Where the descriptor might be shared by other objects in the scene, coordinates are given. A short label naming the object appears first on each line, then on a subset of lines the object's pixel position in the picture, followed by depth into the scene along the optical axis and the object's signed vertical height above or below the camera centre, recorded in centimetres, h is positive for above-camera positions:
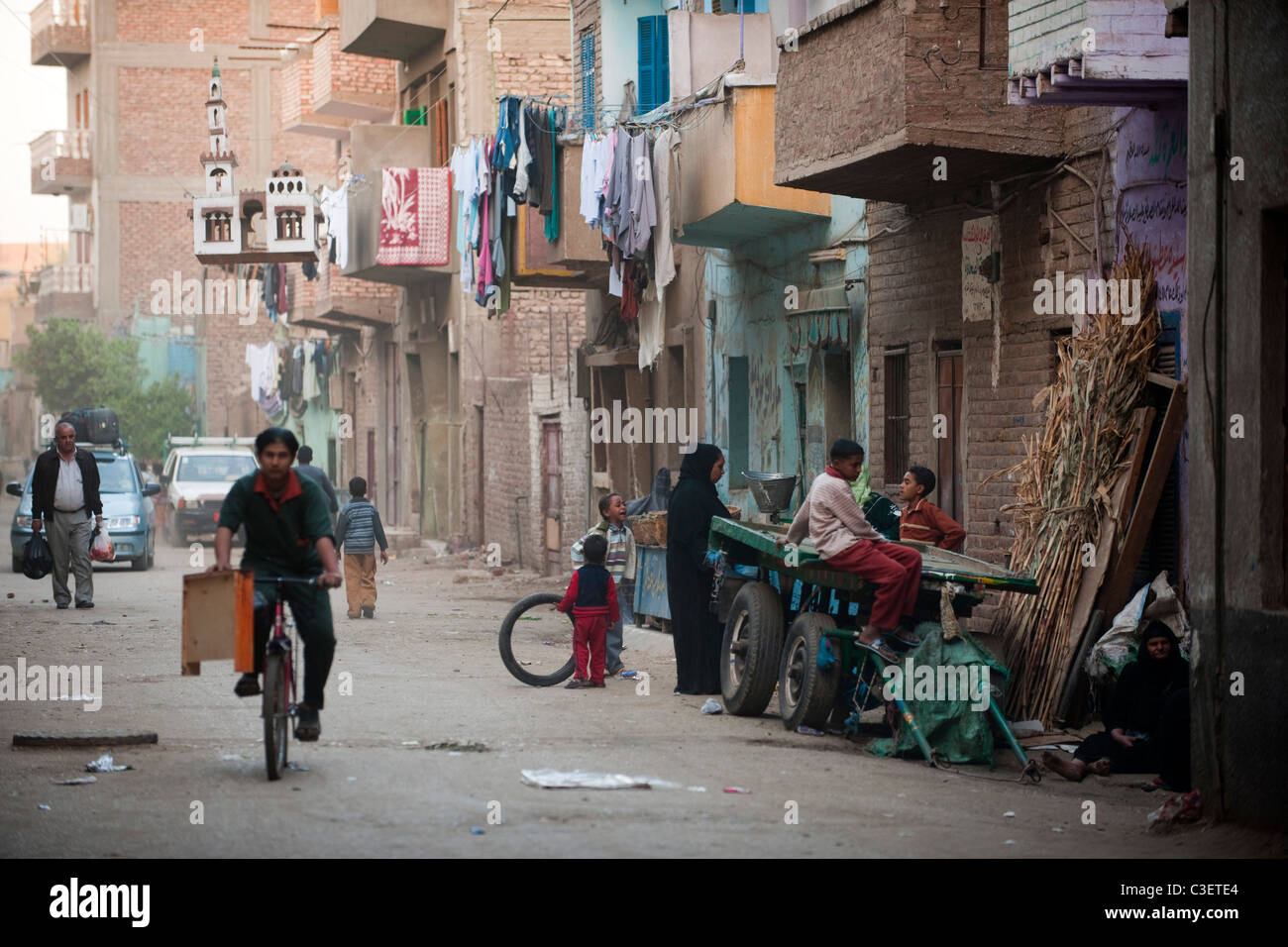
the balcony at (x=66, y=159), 6191 +963
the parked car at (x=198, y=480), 3428 -73
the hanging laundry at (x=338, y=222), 3384 +409
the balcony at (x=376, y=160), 3272 +504
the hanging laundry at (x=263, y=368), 5112 +206
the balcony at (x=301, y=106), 3909 +728
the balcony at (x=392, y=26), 3145 +728
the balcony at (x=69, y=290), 6391 +536
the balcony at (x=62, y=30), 6125 +1393
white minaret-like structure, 3388 +406
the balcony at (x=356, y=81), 3747 +736
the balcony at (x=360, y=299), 3734 +289
